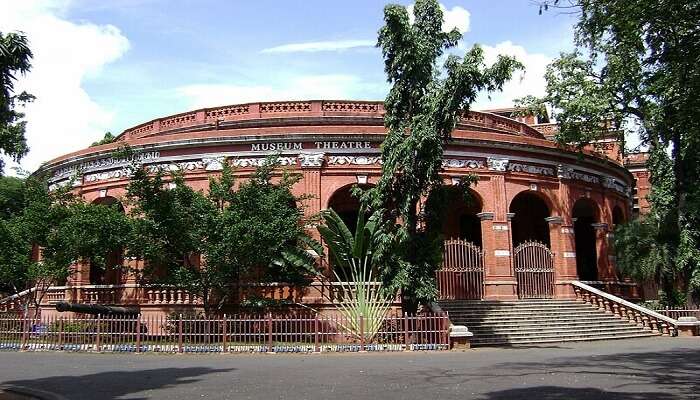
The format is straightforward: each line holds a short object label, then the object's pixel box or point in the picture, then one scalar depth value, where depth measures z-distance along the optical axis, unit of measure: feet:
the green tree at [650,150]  72.33
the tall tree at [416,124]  51.88
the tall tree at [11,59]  27.89
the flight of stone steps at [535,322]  59.41
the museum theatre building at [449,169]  68.18
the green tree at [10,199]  98.43
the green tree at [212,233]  55.72
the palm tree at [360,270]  54.29
